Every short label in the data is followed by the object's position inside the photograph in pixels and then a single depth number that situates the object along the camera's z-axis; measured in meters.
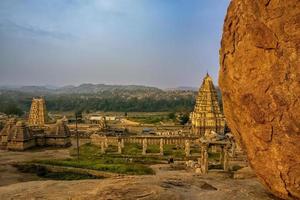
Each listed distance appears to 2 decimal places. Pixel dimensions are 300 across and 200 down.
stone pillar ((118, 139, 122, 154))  51.20
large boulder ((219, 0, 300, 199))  11.74
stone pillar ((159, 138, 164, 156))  49.85
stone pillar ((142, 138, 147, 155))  49.76
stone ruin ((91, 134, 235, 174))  36.56
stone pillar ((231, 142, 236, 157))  47.12
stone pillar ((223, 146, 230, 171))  36.22
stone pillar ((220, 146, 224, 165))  41.18
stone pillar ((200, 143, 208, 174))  35.73
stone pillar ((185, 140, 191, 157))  48.38
